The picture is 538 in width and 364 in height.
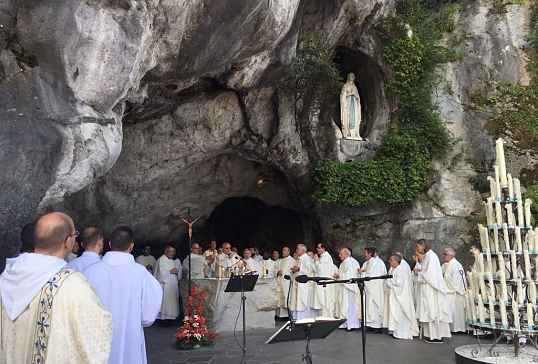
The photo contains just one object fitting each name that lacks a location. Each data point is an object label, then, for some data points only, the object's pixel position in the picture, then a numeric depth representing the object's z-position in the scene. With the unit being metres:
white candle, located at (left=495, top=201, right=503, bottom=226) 7.59
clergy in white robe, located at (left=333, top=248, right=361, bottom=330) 11.41
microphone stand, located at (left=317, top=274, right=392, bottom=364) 4.77
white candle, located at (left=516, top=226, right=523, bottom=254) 7.45
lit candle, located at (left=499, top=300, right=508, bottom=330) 7.23
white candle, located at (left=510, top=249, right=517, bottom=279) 7.34
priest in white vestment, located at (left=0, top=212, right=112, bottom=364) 2.76
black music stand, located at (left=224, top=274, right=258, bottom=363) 7.25
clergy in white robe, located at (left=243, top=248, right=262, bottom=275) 13.02
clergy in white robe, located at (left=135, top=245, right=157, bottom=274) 14.16
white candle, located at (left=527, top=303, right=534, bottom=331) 7.12
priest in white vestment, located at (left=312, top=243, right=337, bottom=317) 12.01
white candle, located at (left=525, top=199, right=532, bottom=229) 7.54
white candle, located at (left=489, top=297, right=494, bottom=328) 7.35
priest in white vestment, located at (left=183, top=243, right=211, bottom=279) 12.84
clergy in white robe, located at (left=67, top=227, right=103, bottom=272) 4.40
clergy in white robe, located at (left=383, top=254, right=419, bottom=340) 10.21
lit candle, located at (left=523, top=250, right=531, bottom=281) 7.32
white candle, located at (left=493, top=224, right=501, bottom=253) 7.59
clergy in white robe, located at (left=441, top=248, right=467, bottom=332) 10.50
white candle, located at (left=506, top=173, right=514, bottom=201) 7.67
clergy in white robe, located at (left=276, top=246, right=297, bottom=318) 12.96
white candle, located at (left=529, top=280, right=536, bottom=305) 7.39
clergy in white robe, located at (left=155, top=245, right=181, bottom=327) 12.22
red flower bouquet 8.84
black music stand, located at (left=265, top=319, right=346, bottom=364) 4.56
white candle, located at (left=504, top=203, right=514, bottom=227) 7.58
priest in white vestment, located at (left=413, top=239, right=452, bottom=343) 9.80
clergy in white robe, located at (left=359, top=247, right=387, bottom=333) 11.01
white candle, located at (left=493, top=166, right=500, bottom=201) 7.74
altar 10.39
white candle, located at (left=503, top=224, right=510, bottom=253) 7.42
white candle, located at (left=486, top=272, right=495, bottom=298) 7.41
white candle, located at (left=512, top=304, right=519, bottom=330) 7.20
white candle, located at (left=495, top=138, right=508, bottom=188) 7.63
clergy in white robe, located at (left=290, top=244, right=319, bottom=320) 12.23
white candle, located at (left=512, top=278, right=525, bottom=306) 7.27
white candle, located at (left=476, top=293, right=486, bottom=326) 7.54
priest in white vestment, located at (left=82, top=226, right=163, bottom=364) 4.09
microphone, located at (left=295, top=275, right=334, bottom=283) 4.87
